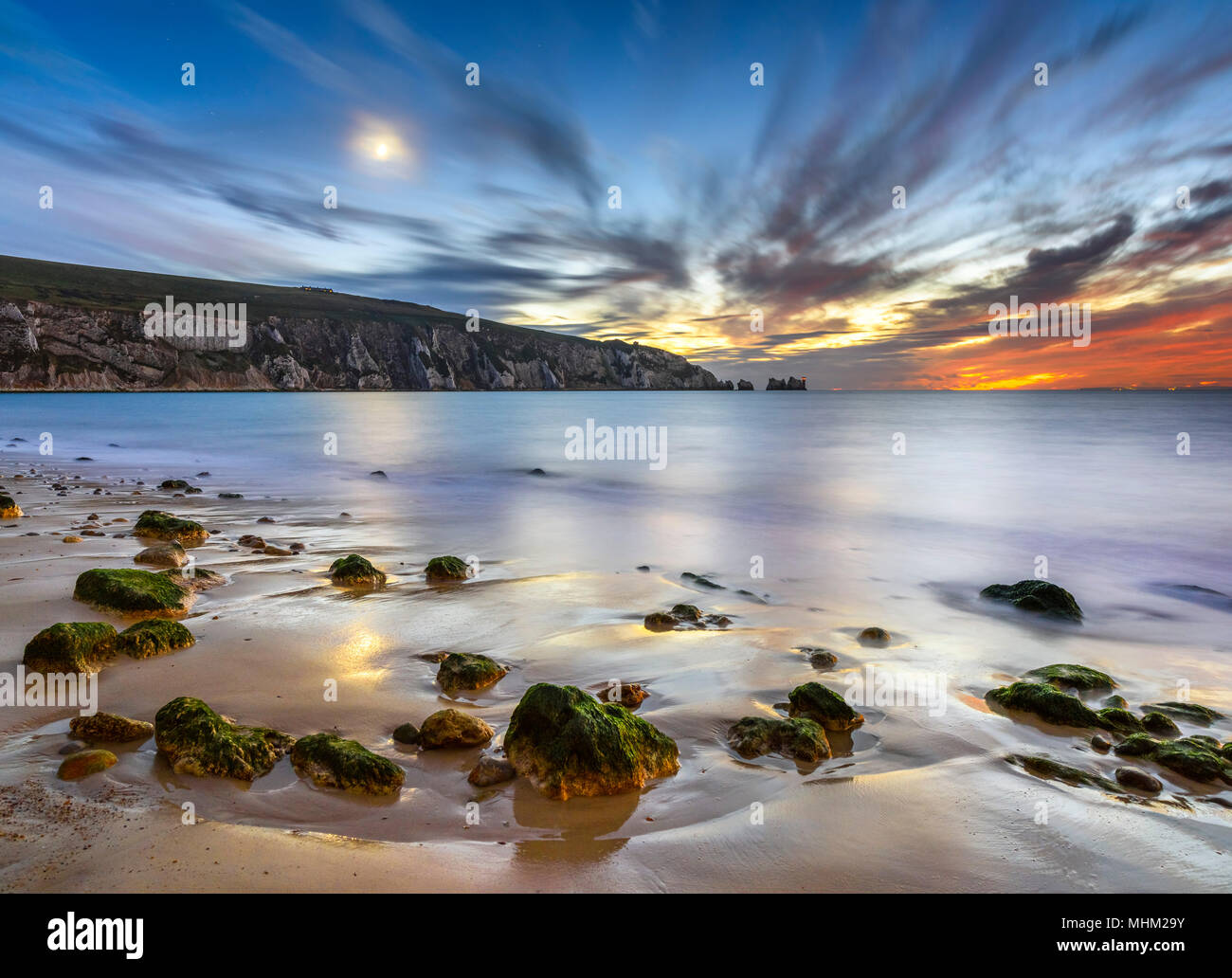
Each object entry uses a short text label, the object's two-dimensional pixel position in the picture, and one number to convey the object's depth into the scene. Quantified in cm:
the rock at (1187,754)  413
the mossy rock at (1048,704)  498
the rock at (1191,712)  527
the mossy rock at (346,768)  354
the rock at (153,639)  514
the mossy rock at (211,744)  358
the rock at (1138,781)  402
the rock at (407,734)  419
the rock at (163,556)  786
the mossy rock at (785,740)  427
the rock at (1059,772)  410
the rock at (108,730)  382
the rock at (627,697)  507
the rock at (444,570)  855
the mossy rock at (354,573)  783
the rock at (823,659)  604
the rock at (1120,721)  488
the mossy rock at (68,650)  468
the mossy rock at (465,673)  517
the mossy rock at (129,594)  619
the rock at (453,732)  412
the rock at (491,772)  370
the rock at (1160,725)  487
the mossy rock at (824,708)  473
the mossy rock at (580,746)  370
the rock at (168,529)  978
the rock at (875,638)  696
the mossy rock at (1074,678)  582
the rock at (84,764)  343
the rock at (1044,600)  835
